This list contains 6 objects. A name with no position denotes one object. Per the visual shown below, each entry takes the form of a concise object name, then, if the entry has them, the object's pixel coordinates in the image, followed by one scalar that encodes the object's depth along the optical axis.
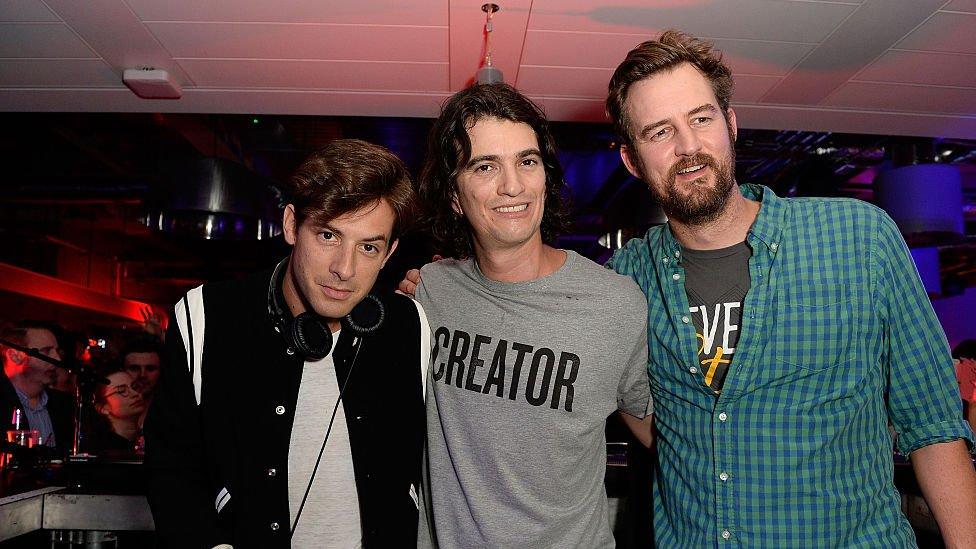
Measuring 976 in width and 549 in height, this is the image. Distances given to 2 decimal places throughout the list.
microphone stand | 3.45
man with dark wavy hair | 1.76
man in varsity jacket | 1.77
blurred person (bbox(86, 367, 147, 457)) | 5.29
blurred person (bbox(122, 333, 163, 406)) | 6.02
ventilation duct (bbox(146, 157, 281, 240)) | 4.94
